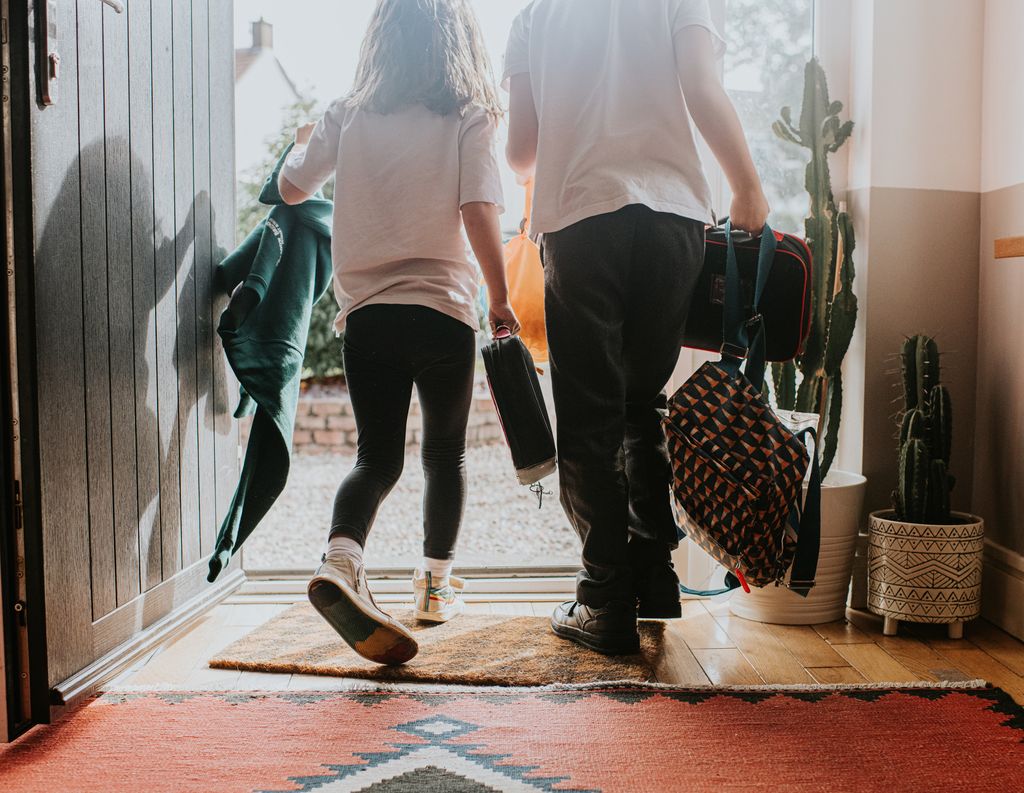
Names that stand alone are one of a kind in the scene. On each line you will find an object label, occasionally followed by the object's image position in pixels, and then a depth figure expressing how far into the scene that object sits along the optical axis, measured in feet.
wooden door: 4.91
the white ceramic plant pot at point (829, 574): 6.77
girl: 5.88
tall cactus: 7.00
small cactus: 6.51
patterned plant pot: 6.35
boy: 5.62
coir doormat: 5.66
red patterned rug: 4.26
